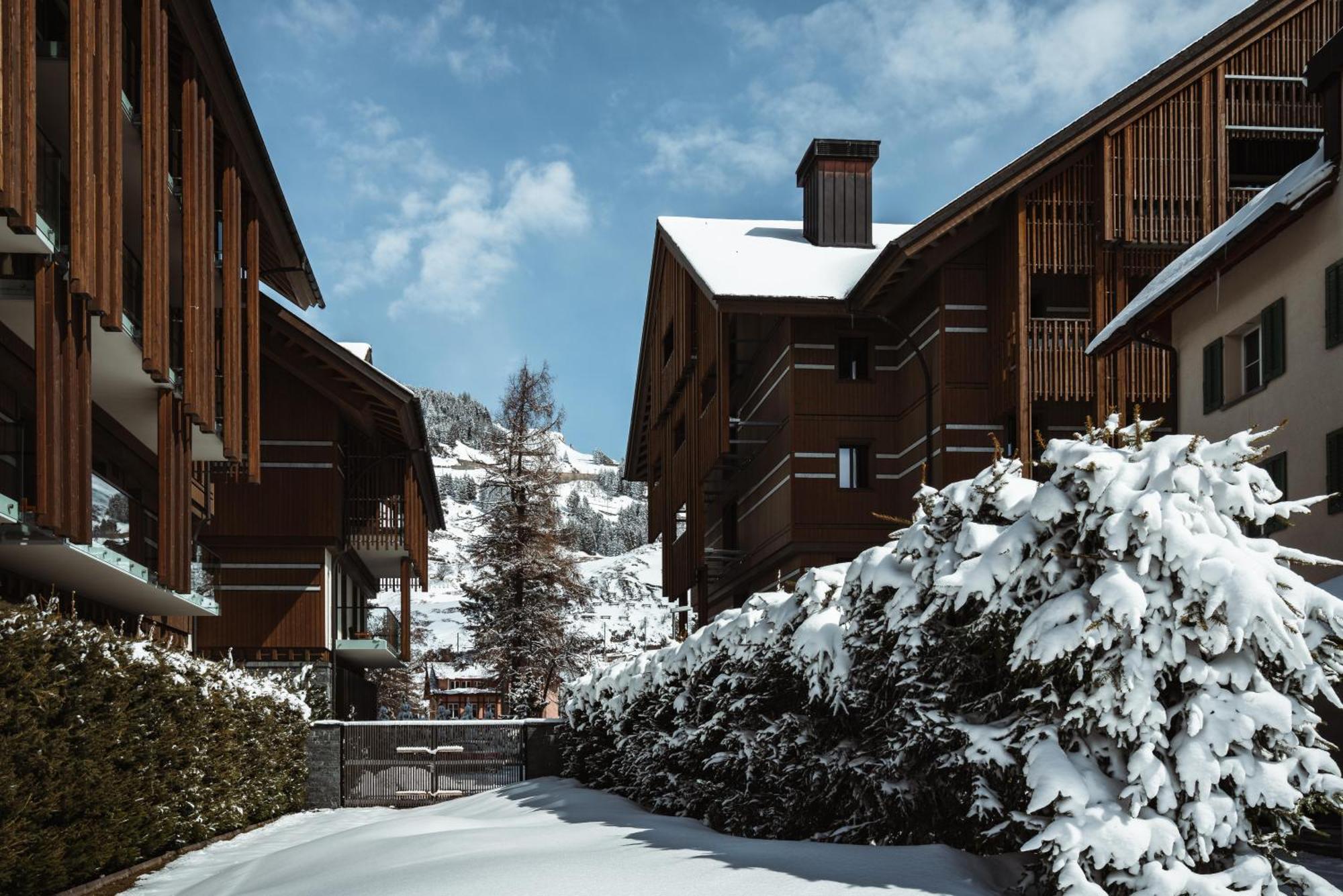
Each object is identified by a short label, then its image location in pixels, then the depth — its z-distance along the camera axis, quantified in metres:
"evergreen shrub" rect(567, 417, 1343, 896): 7.08
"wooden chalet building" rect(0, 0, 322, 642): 16.12
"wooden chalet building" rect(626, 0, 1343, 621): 28.09
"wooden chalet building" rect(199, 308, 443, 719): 32.84
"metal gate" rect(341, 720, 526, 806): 29.58
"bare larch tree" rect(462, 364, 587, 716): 48.09
